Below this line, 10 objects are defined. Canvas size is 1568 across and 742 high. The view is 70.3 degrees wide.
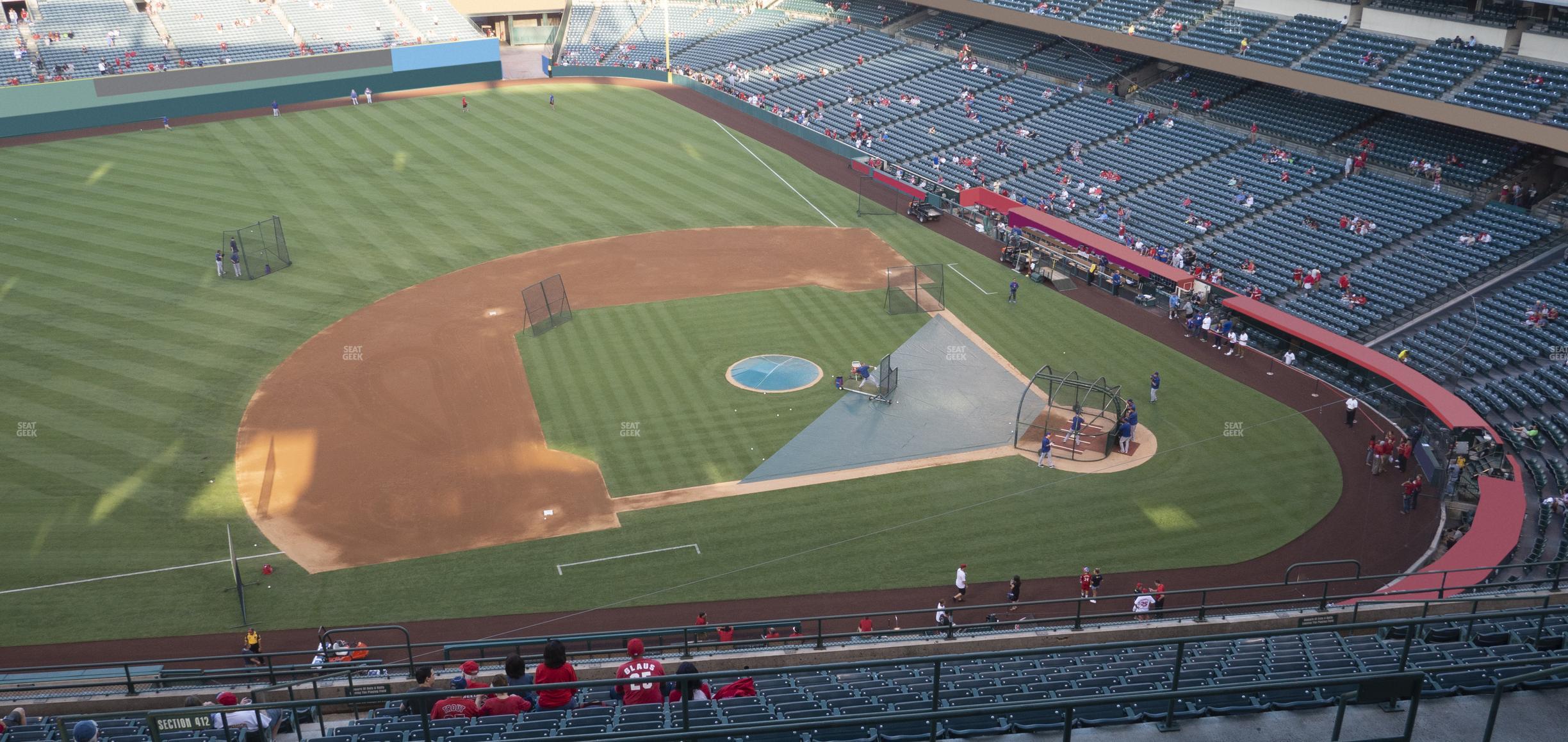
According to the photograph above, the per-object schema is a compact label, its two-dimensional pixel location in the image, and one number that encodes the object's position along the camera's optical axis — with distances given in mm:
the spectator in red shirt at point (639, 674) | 12867
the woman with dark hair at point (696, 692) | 13211
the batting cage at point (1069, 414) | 31359
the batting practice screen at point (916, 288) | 40625
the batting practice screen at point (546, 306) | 39125
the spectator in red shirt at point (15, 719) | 12898
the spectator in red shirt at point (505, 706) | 12633
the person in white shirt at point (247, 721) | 13344
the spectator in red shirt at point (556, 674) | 12883
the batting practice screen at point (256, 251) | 42781
